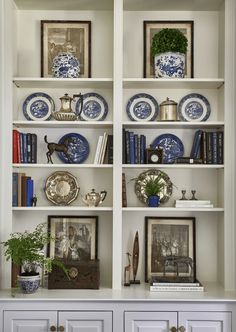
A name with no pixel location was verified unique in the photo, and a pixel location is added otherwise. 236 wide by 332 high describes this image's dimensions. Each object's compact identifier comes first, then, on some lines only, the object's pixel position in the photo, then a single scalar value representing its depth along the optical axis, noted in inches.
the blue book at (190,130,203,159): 146.3
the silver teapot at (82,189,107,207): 144.3
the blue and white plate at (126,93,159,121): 149.7
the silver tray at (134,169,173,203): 148.9
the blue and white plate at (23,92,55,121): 148.9
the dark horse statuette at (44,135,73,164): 145.9
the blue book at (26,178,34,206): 144.4
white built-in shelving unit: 146.2
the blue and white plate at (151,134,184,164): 149.8
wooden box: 136.8
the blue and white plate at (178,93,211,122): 149.4
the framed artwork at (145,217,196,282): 148.6
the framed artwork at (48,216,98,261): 148.8
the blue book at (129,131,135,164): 143.9
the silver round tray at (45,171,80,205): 148.7
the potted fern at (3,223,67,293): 131.1
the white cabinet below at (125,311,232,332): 128.0
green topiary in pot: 142.2
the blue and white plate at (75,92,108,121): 149.7
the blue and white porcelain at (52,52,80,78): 142.5
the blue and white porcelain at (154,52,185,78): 142.3
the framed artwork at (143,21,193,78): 150.7
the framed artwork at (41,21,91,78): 150.7
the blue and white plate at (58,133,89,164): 149.6
